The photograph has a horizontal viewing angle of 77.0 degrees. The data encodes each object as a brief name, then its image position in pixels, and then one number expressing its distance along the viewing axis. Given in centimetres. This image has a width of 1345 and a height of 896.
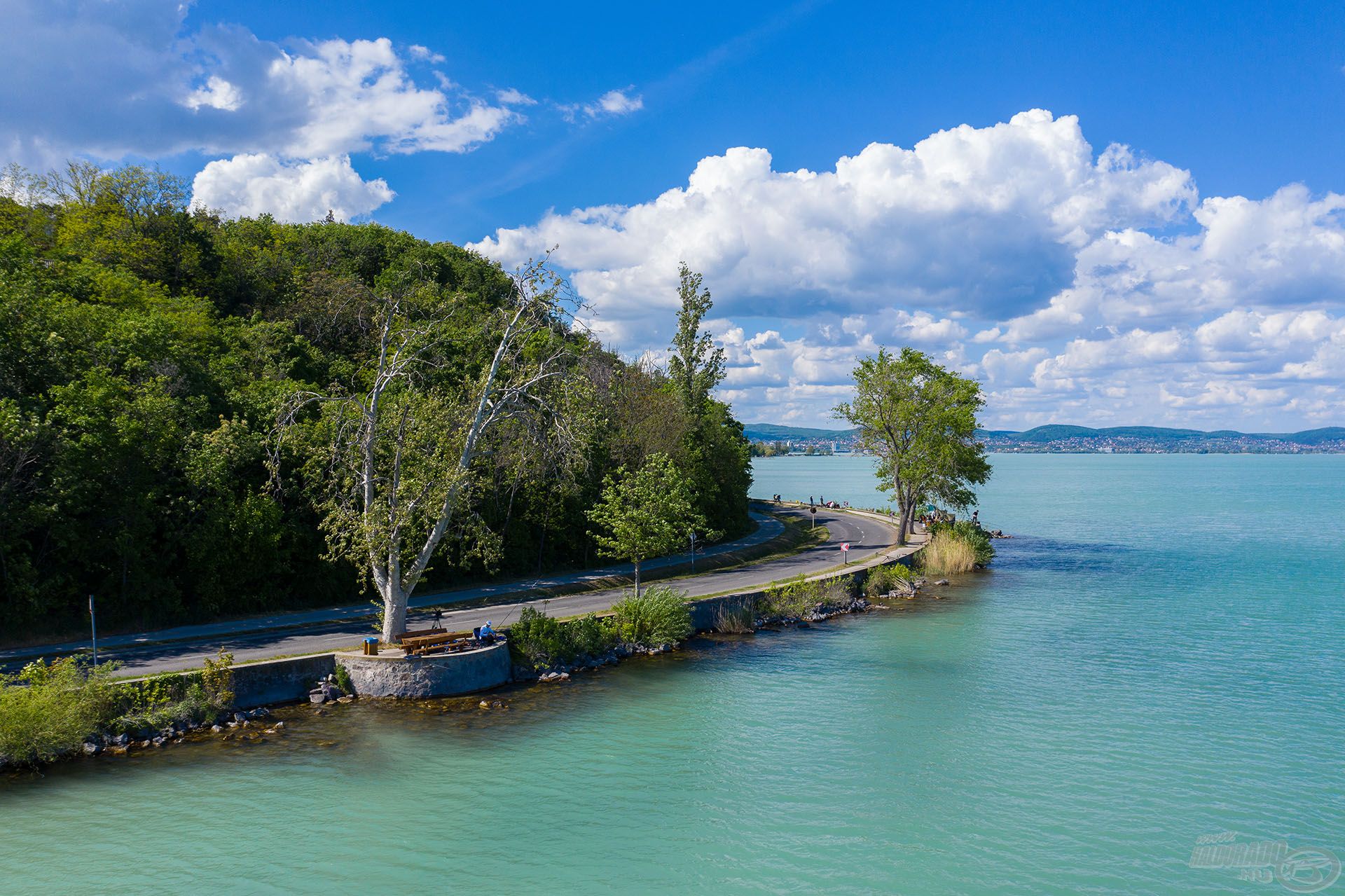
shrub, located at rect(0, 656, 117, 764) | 1756
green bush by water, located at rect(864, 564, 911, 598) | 4147
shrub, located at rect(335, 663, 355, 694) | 2323
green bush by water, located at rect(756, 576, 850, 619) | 3519
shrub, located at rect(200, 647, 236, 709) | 2103
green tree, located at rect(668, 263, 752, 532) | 5353
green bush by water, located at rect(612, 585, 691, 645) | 2934
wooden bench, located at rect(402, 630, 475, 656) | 2359
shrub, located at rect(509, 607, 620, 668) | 2609
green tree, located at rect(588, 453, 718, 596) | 3130
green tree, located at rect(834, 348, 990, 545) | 5438
